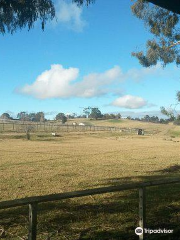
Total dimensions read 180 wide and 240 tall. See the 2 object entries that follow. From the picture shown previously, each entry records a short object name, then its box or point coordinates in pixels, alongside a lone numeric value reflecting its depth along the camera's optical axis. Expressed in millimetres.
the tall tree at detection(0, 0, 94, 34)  5625
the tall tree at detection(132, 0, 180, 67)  11781
